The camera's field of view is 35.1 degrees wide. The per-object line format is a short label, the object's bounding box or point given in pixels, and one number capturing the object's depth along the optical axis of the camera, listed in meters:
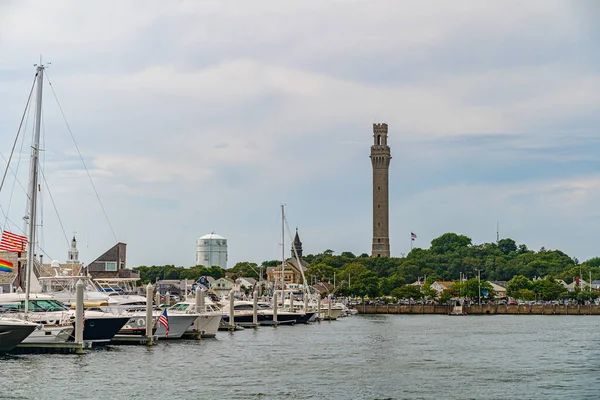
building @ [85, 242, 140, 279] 170.75
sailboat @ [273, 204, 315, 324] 114.12
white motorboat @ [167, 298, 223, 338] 81.81
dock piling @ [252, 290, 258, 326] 104.25
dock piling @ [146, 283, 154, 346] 71.06
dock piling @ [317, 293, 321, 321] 131.50
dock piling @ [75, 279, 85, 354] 60.97
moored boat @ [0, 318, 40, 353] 59.28
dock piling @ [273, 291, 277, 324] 109.23
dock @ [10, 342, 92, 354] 62.34
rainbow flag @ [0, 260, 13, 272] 67.25
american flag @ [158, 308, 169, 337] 75.94
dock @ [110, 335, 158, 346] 72.38
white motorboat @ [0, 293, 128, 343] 63.00
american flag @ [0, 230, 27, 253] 66.44
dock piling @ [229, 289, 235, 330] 95.62
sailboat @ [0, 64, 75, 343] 62.81
